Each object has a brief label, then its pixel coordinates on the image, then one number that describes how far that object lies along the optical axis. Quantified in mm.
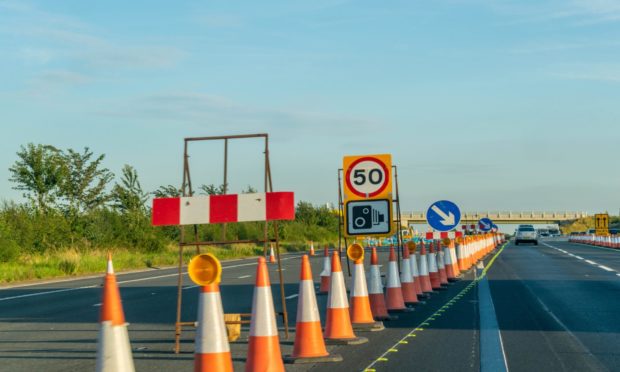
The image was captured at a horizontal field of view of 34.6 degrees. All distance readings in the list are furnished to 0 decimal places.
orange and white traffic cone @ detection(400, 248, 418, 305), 16203
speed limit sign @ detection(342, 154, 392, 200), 15750
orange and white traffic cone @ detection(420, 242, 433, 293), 18578
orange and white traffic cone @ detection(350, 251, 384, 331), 12164
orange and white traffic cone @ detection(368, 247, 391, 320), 13398
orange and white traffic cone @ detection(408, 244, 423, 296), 16953
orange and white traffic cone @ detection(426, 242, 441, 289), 20344
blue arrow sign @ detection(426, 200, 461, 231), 24736
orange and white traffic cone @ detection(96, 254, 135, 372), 5355
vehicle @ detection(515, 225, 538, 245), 77369
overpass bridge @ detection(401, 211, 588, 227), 163375
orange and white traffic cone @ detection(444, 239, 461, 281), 23892
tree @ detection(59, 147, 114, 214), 51562
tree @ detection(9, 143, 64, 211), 49531
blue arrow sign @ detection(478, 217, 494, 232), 57750
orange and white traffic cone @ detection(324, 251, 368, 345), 10828
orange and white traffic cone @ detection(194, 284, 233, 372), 6809
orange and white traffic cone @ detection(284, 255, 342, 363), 9461
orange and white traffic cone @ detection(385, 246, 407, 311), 14680
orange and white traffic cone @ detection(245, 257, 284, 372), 7980
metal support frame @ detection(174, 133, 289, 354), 10935
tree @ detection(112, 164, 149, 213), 51781
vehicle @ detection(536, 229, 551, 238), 170900
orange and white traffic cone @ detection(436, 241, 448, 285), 21641
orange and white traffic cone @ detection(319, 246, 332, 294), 20125
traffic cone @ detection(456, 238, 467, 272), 28078
